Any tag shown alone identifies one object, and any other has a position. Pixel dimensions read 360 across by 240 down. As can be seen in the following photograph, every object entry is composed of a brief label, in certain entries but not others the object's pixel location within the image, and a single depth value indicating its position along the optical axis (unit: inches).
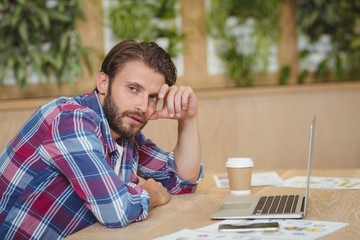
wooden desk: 69.4
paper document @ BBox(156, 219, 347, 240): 64.6
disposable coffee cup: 91.7
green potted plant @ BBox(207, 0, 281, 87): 199.2
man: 75.4
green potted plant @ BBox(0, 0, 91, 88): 164.7
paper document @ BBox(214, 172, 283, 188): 99.2
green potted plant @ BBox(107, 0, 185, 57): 181.8
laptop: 73.2
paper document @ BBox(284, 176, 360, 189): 93.8
